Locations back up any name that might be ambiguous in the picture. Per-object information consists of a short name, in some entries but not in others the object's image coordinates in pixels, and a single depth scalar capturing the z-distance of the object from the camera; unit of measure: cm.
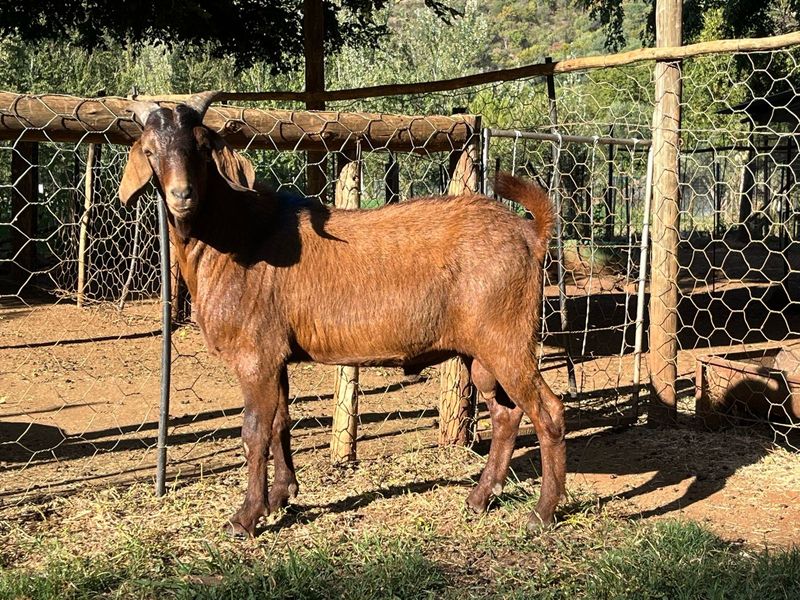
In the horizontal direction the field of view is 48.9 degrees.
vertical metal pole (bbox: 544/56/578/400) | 698
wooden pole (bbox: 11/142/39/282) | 1237
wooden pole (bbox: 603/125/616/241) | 1251
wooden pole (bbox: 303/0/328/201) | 955
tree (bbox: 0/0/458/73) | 1098
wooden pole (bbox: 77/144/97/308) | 1075
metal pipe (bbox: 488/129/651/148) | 595
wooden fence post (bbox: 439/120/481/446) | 591
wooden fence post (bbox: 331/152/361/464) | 561
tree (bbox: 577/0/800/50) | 1466
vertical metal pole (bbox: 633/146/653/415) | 657
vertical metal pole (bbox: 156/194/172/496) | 497
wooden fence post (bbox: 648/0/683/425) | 648
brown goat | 433
